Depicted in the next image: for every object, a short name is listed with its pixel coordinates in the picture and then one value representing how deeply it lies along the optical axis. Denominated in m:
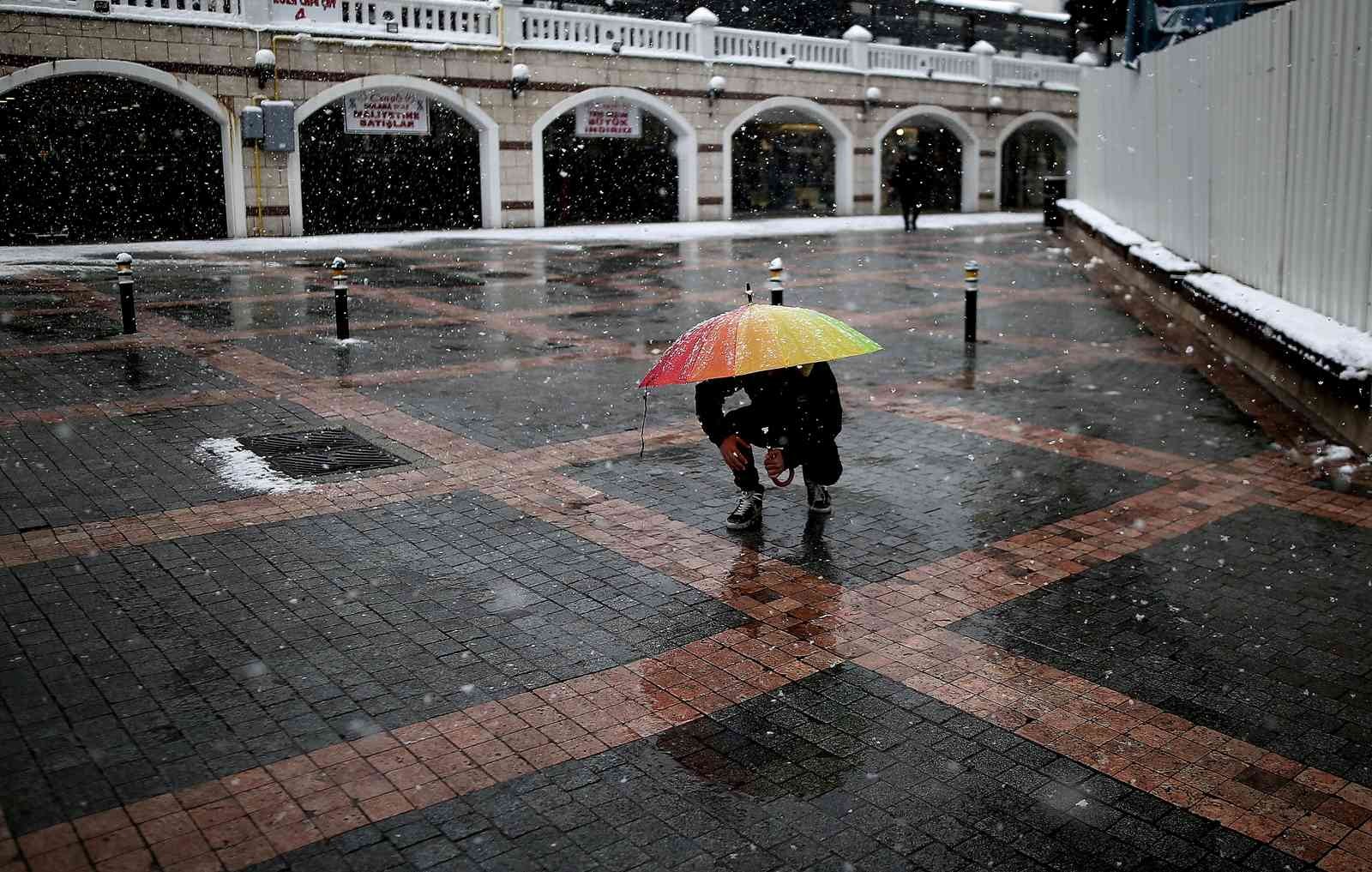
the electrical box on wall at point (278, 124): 27.25
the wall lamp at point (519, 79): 30.59
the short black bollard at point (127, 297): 13.93
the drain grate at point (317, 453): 8.49
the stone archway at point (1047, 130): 44.00
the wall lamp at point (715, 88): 34.50
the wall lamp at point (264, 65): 26.84
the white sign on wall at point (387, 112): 29.61
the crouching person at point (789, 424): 7.20
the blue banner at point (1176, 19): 17.25
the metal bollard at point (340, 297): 13.28
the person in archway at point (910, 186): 32.41
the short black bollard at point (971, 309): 13.55
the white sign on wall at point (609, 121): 33.62
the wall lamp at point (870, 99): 38.72
